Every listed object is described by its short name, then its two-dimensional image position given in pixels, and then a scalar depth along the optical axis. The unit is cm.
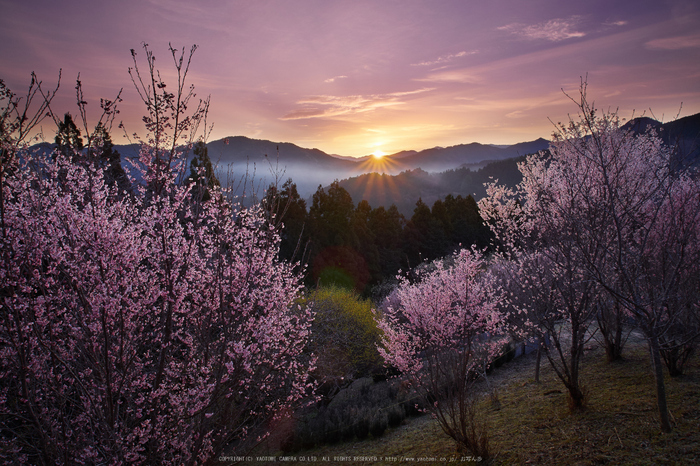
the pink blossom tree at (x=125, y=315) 265
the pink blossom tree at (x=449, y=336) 480
